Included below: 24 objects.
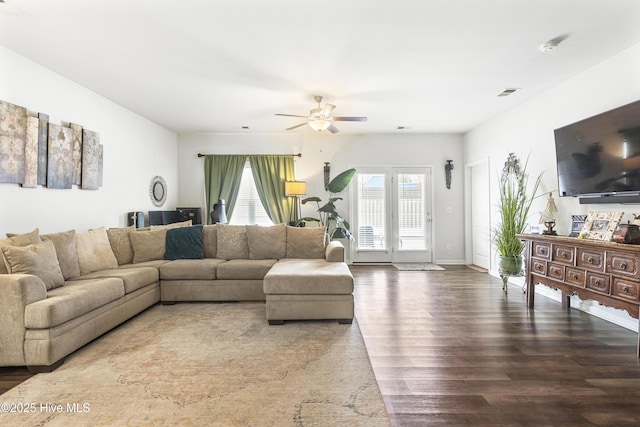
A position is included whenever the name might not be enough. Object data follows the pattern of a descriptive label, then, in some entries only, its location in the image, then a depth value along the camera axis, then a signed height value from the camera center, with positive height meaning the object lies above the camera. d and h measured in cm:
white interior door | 563 +6
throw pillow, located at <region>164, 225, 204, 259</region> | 413 -31
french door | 637 +7
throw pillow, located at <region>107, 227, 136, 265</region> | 388 -29
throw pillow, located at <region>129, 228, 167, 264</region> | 405 -31
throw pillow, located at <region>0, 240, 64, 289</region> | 245 -32
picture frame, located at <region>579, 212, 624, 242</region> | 278 -8
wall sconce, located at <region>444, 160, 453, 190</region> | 630 +99
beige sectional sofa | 221 -56
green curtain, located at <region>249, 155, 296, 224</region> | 617 +74
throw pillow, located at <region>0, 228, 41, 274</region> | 251 -15
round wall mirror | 540 +56
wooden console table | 244 -49
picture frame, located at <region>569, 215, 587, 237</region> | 339 -8
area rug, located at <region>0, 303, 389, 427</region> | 172 -108
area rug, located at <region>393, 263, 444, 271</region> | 571 -93
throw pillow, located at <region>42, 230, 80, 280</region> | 296 -29
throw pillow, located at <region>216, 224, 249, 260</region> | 426 -31
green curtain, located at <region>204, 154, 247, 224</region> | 620 +90
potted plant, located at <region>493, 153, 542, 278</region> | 411 -12
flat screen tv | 273 +60
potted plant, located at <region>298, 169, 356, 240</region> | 589 +27
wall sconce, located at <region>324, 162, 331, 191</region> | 630 +95
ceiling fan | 397 +135
